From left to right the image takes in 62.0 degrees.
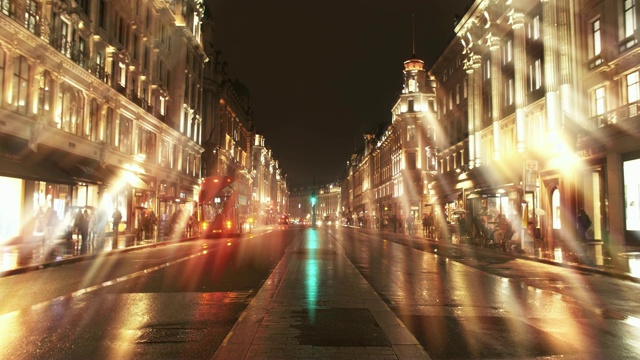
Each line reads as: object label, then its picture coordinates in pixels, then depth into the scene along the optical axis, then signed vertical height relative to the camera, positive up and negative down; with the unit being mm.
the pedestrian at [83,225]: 23719 -324
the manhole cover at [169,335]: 6926 -1576
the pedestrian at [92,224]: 25312 -300
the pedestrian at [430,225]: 43531 -491
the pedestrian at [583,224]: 26391 -216
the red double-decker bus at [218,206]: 38219 +888
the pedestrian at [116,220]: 29300 -150
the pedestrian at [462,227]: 34969 -516
